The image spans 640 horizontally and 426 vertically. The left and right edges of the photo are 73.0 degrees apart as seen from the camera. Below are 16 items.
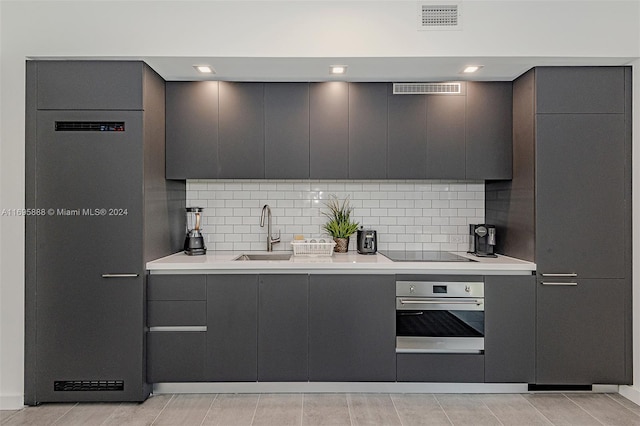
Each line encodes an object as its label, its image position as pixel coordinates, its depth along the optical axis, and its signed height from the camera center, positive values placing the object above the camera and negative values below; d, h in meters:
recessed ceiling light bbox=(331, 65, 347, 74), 3.03 +1.02
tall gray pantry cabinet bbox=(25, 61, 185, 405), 2.88 -0.14
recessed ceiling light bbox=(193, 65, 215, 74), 3.03 +1.02
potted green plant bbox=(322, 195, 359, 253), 3.65 -0.10
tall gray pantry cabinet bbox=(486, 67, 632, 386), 2.99 -0.07
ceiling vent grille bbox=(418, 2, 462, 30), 2.87 +1.30
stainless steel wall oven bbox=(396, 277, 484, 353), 3.00 -0.73
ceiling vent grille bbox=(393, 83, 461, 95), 3.34 +0.96
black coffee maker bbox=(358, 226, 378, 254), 3.55 -0.24
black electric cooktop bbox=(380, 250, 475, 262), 3.16 -0.35
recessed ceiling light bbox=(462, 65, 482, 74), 3.05 +1.03
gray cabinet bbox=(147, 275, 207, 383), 2.98 -0.81
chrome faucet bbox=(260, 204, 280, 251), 3.66 -0.17
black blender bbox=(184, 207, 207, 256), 3.39 -0.21
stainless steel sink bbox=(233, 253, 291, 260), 3.53 -0.37
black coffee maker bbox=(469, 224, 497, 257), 3.36 -0.21
